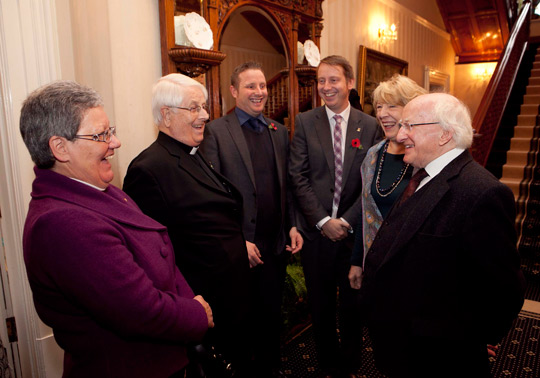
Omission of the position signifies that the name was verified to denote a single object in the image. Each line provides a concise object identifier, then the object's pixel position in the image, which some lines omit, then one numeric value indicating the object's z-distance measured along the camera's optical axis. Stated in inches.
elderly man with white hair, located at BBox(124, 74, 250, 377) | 66.9
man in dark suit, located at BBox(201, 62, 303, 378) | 91.1
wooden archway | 108.7
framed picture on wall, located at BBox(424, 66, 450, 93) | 338.6
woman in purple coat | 42.5
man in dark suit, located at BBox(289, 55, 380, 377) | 95.7
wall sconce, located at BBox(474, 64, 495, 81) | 404.2
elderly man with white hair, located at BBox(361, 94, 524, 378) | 51.3
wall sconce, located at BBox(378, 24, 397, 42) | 249.3
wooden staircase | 206.8
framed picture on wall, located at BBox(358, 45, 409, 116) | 226.7
